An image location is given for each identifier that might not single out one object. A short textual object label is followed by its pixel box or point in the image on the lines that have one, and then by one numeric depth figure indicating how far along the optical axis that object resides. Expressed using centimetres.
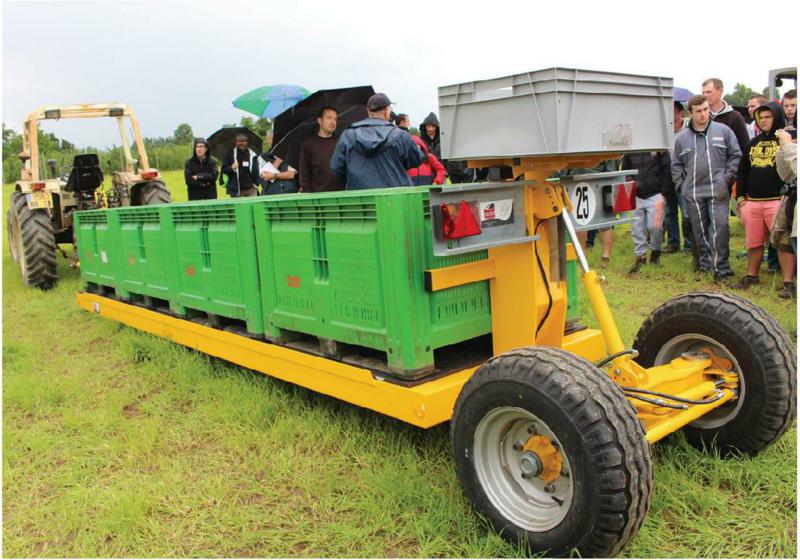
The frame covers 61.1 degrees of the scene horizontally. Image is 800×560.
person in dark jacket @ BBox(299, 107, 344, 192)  638
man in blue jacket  493
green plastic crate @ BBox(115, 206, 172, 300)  545
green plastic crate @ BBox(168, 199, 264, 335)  429
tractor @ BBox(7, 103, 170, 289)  900
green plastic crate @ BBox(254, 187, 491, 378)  326
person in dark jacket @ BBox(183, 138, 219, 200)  1098
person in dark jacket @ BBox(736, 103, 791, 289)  679
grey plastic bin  280
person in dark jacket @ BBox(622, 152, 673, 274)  827
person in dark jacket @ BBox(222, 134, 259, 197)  1081
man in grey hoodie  732
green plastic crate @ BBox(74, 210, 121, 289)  638
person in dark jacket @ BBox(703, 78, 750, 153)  788
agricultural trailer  256
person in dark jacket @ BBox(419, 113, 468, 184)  1047
